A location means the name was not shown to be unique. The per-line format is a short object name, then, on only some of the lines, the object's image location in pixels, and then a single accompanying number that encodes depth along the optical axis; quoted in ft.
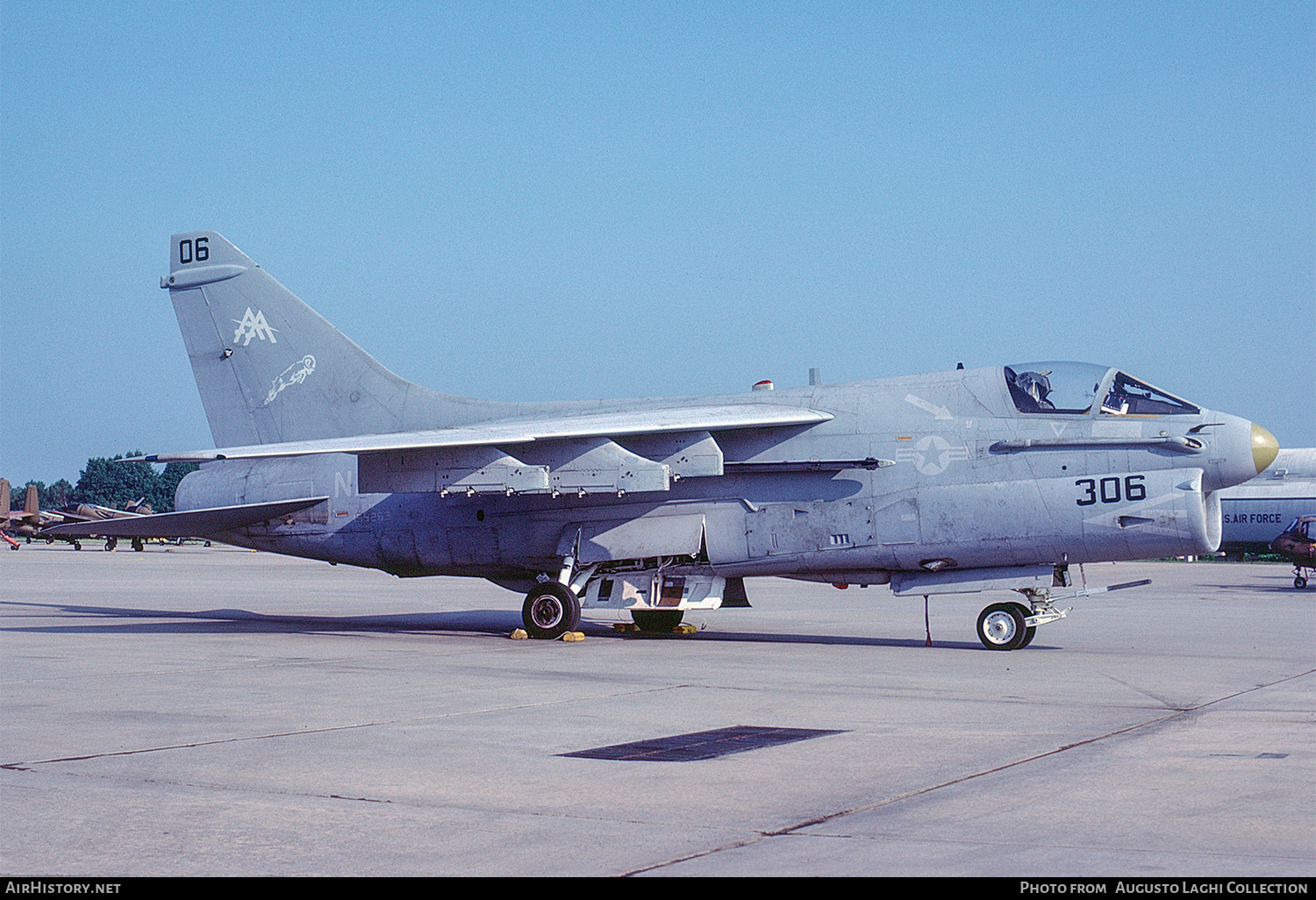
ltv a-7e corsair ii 46.09
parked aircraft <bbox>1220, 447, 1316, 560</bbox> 182.09
